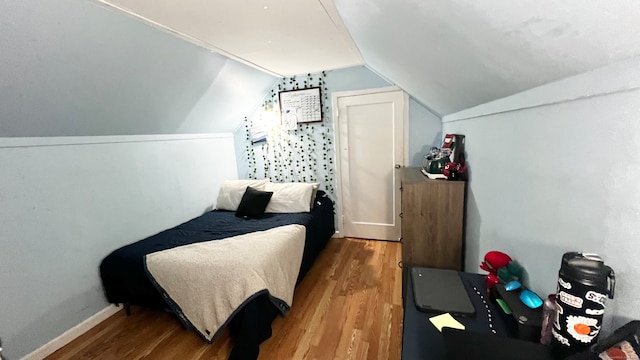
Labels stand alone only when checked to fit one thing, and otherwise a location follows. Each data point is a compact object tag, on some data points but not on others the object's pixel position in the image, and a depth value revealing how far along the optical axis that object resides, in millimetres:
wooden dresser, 1828
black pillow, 2908
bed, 1646
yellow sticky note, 934
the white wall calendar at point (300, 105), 3248
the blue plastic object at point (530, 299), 900
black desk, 831
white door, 3039
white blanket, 1673
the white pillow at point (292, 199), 2939
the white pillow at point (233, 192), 3240
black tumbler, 599
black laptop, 1014
